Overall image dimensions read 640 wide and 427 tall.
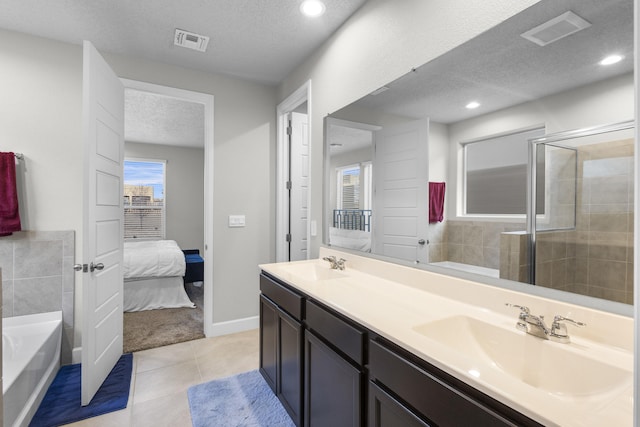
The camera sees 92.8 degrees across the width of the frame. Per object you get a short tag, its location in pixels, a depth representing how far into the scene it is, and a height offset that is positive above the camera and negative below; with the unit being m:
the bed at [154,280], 3.77 -0.89
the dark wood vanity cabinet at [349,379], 0.78 -0.59
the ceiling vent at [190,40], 2.34 +1.36
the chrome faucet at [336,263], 2.12 -0.36
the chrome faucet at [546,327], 0.95 -0.37
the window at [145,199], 6.13 +0.23
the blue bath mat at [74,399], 1.85 -1.26
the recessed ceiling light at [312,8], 1.98 +1.36
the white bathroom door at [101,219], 1.92 -0.07
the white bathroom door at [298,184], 3.29 +0.30
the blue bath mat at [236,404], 1.81 -1.25
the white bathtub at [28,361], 1.64 -0.92
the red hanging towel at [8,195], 2.21 +0.10
